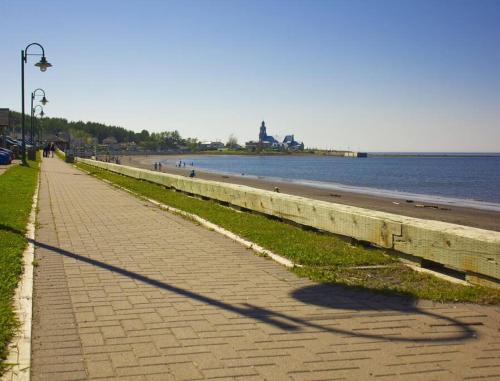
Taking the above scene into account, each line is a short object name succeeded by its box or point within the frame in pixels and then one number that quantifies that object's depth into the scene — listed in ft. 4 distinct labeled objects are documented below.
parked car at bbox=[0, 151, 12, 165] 127.95
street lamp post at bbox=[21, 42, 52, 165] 87.81
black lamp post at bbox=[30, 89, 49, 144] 156.04
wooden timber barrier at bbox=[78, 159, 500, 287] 20.63
